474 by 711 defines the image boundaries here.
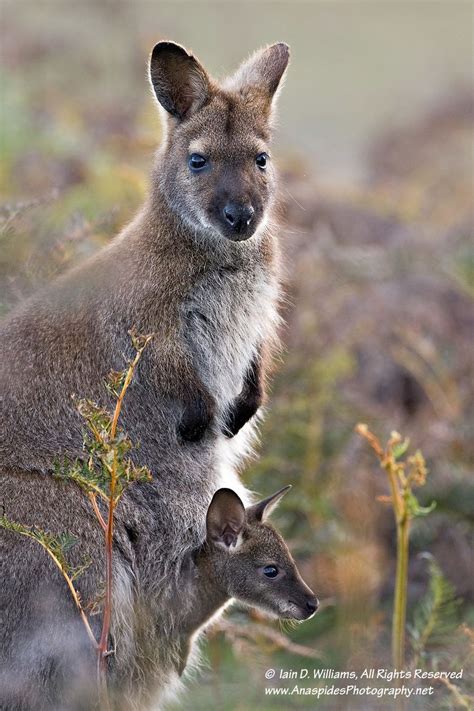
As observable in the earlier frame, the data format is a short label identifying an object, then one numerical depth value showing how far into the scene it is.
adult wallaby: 9.28
